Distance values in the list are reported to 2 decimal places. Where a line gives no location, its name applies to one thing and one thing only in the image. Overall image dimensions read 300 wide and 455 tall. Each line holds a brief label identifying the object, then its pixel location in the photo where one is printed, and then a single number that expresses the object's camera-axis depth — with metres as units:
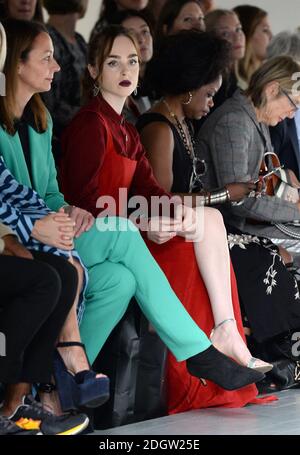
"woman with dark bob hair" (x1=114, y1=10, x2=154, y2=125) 10.74
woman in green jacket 8.05
